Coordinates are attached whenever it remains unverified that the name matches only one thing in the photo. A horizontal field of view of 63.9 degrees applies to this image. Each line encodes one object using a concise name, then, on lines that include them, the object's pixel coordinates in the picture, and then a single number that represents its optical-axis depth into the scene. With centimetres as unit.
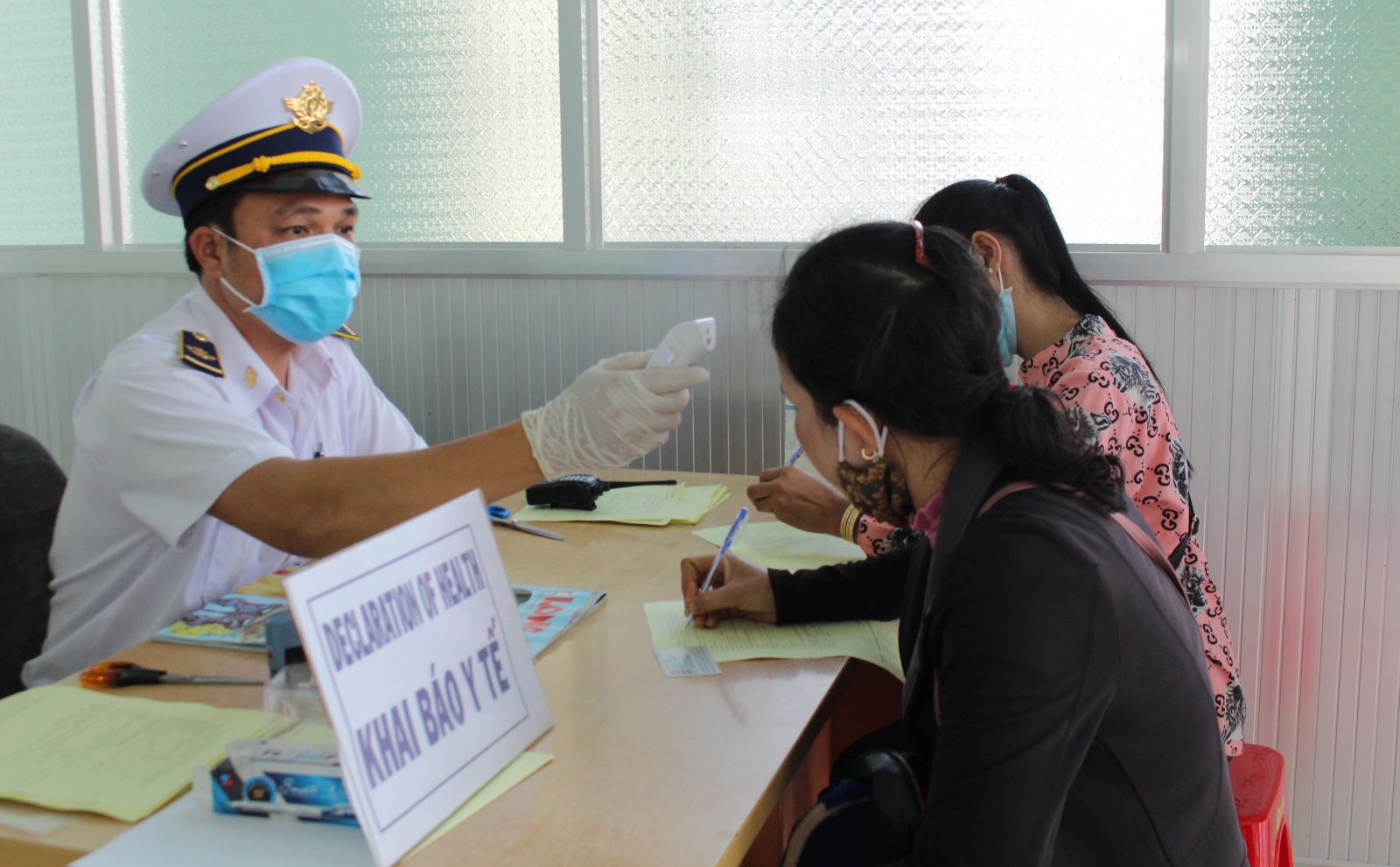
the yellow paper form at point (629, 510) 188
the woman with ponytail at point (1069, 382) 155
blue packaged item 88
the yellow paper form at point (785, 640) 128
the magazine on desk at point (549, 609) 131
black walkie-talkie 193
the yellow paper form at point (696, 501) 189
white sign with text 82
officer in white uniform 132
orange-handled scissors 115
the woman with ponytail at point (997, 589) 86
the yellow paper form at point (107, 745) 92
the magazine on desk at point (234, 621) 129
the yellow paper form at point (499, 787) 88
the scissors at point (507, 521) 179
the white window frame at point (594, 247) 204
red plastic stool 138
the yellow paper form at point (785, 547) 166
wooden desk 86
